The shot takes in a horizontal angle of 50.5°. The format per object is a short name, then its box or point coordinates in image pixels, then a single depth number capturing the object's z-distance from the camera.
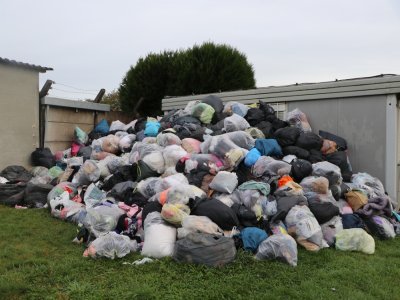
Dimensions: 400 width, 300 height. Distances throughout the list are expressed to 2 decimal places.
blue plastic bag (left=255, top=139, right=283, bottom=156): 7.21
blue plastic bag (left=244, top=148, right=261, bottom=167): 6.83
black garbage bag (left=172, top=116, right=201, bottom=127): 8.76
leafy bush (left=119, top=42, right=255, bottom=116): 15.69
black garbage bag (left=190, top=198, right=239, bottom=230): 5.34
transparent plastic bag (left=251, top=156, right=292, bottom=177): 6.55
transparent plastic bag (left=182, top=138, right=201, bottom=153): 7.57
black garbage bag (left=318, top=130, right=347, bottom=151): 7.73
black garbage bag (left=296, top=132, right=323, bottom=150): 7.46
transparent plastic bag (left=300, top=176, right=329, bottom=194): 6.23
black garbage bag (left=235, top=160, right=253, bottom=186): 6.60
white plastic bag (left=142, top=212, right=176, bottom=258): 4.92
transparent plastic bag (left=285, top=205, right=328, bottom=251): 5.38
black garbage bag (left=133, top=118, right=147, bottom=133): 9.87
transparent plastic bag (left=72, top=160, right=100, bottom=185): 7.86
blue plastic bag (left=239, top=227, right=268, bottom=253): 5.09
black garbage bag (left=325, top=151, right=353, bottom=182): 7.28
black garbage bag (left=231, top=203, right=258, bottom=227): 5.56
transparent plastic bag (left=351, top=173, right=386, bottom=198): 6.82
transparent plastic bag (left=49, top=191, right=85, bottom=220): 6.97
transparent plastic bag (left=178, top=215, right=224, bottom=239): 5.00
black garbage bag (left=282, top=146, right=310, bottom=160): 7.28
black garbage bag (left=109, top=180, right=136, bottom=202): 6.89
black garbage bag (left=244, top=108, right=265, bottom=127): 8.46
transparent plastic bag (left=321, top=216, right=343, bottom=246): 5.73
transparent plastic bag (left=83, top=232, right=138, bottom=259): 4.86
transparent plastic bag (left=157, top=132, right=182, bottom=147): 7.82
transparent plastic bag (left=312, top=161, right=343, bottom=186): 6.59
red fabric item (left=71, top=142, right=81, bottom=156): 10.27
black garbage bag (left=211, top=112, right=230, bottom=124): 8.84
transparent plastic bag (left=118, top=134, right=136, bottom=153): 9.07
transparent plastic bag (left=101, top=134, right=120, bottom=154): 9.15
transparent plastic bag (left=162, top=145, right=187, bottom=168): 7.31
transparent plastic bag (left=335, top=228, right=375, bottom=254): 5.48
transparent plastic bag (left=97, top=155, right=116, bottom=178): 7.96
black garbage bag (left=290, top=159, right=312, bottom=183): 6.57
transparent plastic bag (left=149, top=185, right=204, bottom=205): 5.66
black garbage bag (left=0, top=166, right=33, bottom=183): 8.92
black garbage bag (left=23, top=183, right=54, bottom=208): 8.03
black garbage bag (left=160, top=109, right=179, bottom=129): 9.07
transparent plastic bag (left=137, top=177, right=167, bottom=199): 6.53
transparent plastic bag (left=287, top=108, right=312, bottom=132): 8.28
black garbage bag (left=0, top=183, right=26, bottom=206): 8.04
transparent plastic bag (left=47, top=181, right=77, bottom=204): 7.63
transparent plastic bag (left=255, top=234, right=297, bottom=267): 4.77
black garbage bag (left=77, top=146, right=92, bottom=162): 9.55
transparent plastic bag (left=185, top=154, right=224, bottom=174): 6.67
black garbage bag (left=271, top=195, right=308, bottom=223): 5.64
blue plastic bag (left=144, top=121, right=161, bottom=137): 9.05
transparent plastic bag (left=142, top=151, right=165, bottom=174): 7.34
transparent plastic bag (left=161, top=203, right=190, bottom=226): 5.25
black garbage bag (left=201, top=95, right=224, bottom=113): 9.09
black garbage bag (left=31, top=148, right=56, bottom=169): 9.67
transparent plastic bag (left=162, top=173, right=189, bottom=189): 6.36
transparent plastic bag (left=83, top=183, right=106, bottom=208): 7.06
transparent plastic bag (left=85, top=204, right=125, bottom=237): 5.50
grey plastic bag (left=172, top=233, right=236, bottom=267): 4.55
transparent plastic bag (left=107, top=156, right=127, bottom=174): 7.95
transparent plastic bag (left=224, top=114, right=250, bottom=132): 7.93
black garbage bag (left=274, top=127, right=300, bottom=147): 7.58
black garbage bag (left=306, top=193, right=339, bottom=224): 5.81
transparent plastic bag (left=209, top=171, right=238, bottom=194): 6.07
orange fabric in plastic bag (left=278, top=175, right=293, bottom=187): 6.23
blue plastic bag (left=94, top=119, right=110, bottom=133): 10.90
